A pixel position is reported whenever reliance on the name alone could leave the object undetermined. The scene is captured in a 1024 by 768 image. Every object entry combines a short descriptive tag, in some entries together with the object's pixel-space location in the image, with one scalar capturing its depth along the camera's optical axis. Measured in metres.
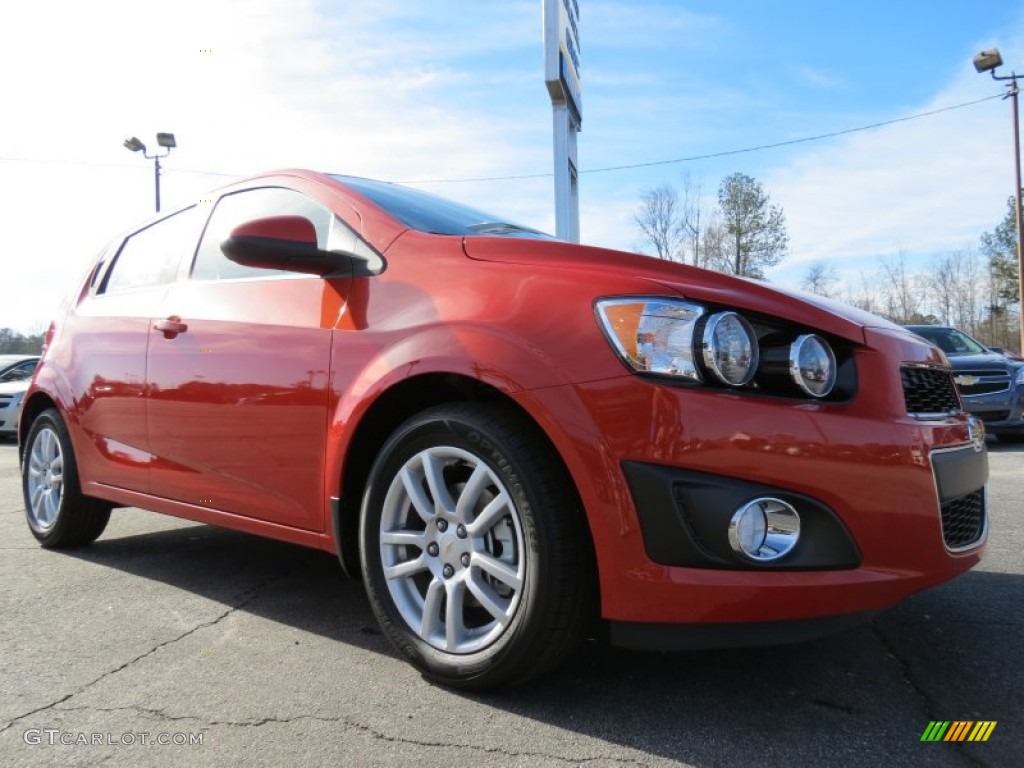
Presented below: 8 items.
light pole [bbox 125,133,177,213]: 21.36
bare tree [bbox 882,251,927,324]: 41.59
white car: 12.70
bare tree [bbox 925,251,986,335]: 44.00
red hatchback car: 1.99
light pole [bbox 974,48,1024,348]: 20.97
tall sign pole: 12.02
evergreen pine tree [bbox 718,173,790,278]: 35.75
